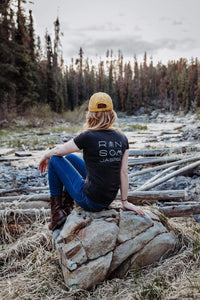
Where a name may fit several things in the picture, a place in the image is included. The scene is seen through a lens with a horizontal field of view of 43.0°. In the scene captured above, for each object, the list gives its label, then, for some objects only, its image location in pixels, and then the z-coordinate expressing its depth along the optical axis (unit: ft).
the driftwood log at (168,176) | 13.48
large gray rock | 7.48
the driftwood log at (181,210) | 10.57
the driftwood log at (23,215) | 10.64
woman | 8.11
